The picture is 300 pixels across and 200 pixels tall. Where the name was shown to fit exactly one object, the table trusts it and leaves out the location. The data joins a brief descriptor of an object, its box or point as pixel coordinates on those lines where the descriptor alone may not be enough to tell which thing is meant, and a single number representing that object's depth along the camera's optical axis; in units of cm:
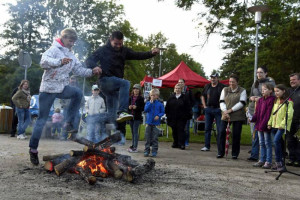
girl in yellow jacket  598
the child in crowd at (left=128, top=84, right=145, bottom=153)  813
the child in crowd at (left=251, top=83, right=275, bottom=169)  645
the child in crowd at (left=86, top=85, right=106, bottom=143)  633
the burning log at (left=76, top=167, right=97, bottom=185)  414
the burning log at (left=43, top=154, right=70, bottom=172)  481
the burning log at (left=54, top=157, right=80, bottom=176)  458
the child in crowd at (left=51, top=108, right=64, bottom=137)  1099
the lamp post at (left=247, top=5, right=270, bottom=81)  995
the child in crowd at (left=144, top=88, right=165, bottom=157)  760
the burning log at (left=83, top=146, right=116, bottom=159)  481
